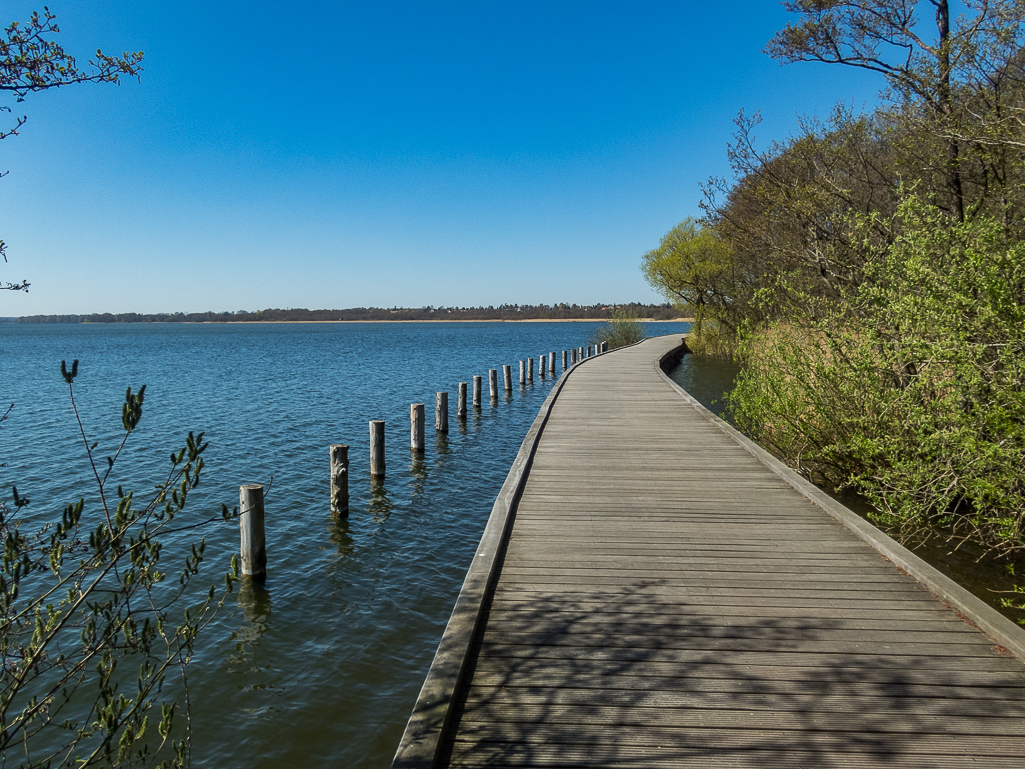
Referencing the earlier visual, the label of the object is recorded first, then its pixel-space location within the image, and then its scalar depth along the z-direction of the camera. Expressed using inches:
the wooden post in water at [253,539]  272.1
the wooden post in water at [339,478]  359.9
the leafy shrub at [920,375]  183.2
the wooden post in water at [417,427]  518.6
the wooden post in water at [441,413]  596.7
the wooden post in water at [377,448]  438.3
